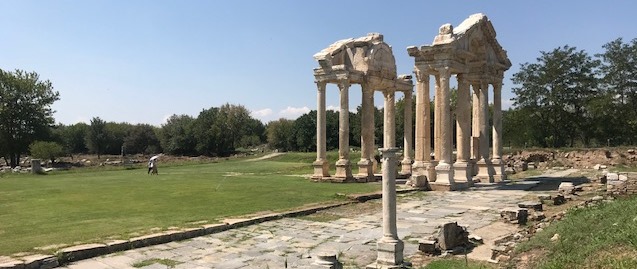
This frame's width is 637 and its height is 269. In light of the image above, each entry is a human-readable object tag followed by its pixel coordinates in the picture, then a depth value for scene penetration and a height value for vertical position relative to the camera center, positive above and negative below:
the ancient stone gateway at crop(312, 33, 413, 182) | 25.31 +3.69
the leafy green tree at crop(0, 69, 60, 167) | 52.44 +4.58
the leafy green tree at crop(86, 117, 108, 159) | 86.81 +2.77
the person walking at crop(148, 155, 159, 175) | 29.61 -0.87
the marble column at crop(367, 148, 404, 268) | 8.94 -1.45
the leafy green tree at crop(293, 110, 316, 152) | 77.81 +2.97
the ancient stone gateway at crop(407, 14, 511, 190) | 22.66 +2.50
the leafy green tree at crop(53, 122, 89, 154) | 93.06 +3.04
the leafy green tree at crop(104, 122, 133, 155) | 88.00 +2.42
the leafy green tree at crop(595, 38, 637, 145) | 43.16 +5.47
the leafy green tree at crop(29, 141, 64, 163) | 47.89 +0.38
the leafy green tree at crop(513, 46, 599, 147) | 44.88 +5.03
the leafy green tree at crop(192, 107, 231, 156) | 77.00 +2.76
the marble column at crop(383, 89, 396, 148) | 27.50 +1.81
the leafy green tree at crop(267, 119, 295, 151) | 84.00 +2.86
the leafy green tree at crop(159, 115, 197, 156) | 79.25 +2.08
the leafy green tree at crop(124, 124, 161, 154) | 87.94 +2.02
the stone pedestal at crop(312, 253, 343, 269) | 7.95 -1.84
